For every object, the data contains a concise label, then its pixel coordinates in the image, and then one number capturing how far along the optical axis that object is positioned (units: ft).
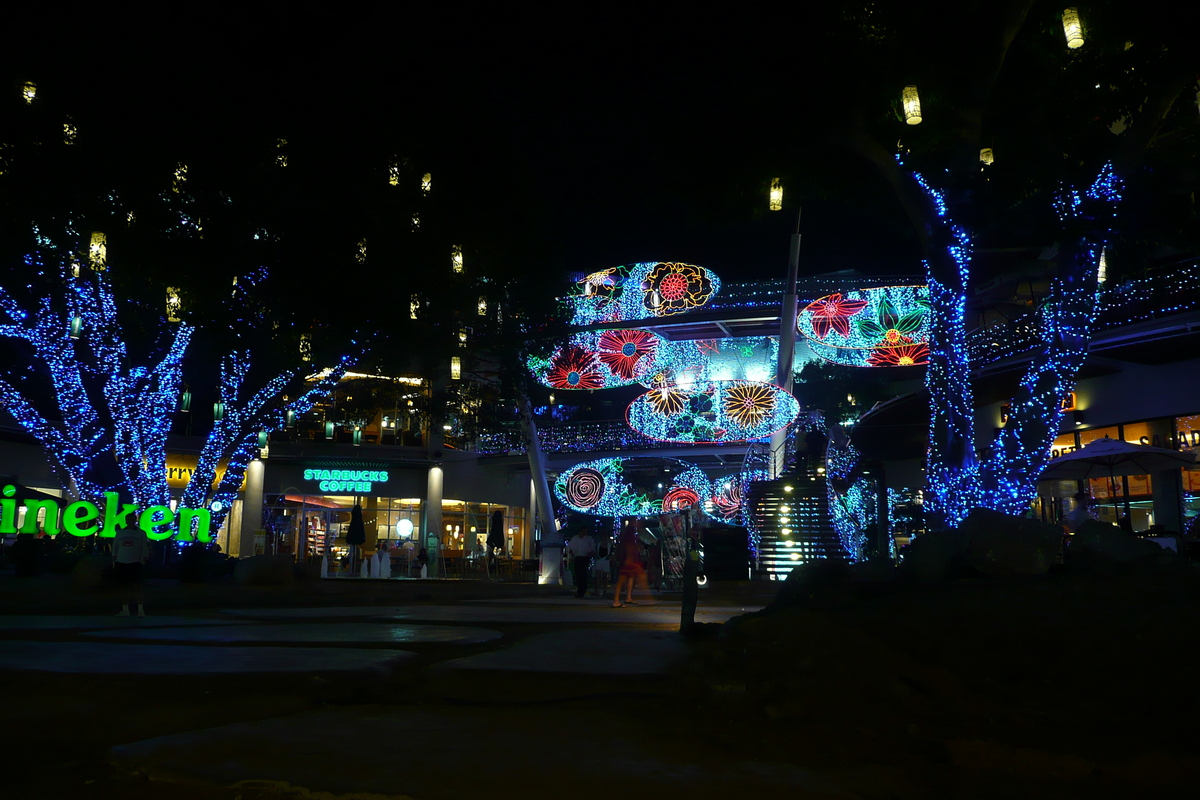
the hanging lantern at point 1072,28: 31.14
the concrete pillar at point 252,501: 115.14
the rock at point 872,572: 29.89
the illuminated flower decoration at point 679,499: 93.76
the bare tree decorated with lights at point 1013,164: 35.53
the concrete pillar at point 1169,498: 66.18
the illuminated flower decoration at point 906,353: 83.41
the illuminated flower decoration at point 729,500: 92.84
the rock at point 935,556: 29.71
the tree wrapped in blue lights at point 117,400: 56.08
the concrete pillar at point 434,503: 122.52
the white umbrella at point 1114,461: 51.55
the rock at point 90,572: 49.03
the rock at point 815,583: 26.61
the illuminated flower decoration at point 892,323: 83.41
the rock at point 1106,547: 25.03
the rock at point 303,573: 67.56
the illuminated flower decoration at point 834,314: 85.61
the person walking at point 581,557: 60.70
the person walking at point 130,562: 39.63
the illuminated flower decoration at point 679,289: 92.99
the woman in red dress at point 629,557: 51.08
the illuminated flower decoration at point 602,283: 99.04
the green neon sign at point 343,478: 116.78
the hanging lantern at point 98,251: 38.60
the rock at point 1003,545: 30.35
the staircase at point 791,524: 63.10
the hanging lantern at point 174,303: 43.65
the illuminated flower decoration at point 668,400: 87.86
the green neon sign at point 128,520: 61.00
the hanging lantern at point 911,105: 35.45
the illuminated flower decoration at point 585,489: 97.45
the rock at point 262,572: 58.29
